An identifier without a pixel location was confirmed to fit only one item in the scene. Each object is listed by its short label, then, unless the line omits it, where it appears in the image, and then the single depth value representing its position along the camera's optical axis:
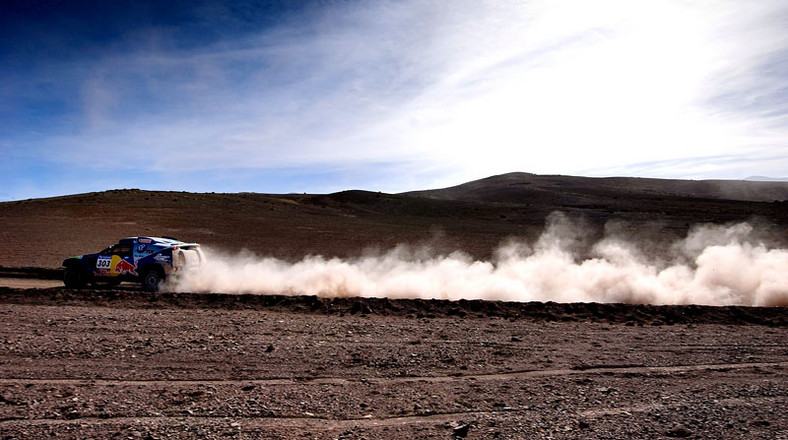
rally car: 16.25
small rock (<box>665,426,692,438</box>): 5.55
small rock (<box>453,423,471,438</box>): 5.50
